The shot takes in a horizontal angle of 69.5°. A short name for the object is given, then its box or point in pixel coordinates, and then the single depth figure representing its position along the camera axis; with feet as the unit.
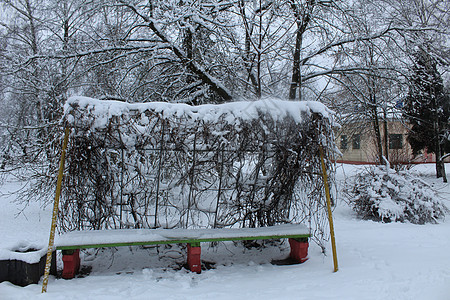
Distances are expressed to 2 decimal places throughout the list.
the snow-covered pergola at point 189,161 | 14.05
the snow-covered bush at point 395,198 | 25.30
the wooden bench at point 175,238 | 13.52
